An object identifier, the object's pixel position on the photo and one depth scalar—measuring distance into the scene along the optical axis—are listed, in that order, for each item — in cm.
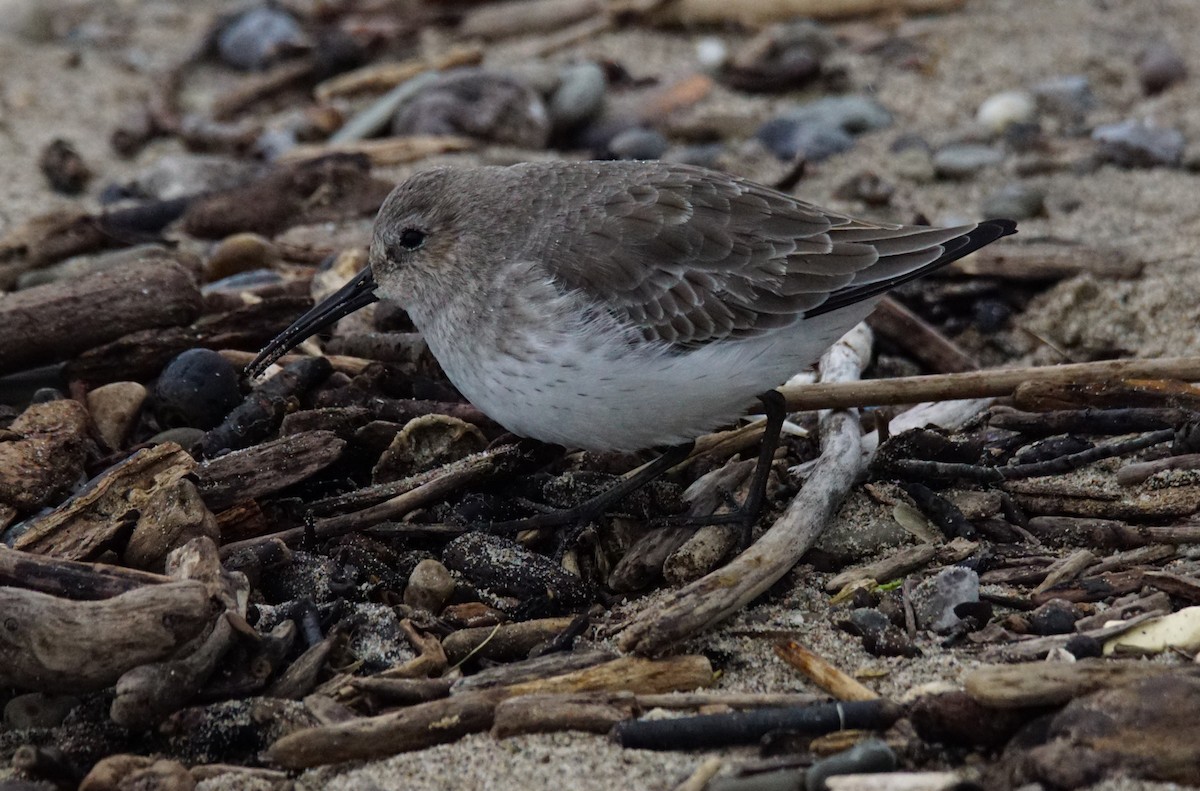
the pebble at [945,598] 757
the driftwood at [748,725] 641
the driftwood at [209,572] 739
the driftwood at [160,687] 669
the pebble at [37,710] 702
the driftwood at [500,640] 759
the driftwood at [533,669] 703
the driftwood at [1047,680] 613
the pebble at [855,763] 598
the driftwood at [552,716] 669
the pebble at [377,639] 751
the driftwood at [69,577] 718
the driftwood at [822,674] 679
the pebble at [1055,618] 727
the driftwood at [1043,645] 702
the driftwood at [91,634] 679
